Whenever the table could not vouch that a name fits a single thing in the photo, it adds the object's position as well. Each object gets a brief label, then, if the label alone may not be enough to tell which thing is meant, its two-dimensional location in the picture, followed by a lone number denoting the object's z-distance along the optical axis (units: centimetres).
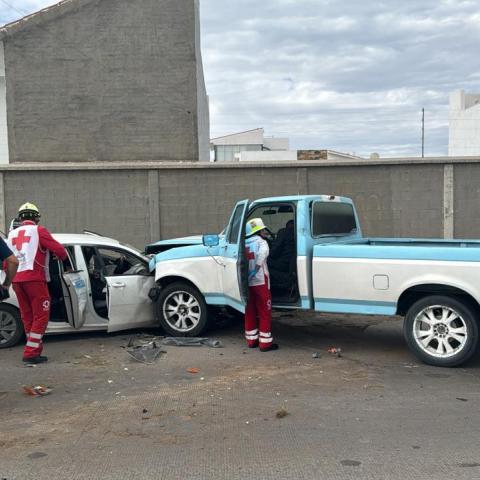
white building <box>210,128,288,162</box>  5759
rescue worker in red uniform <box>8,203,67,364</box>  651
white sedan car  720
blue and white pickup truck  611
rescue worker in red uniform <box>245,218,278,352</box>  690
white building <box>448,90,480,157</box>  4182
